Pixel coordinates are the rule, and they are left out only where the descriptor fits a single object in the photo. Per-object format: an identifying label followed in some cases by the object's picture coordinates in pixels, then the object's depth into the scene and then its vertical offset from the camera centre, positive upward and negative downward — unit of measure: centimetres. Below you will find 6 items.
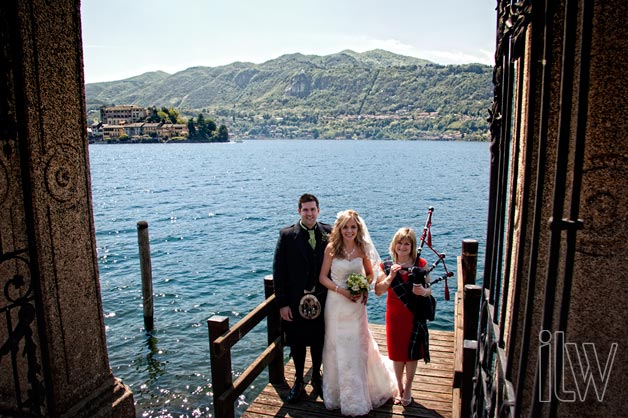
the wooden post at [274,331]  591 -240
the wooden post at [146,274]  1312 -375
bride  513 -198
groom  521 -143
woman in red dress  502 -183
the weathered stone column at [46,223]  310 -58
